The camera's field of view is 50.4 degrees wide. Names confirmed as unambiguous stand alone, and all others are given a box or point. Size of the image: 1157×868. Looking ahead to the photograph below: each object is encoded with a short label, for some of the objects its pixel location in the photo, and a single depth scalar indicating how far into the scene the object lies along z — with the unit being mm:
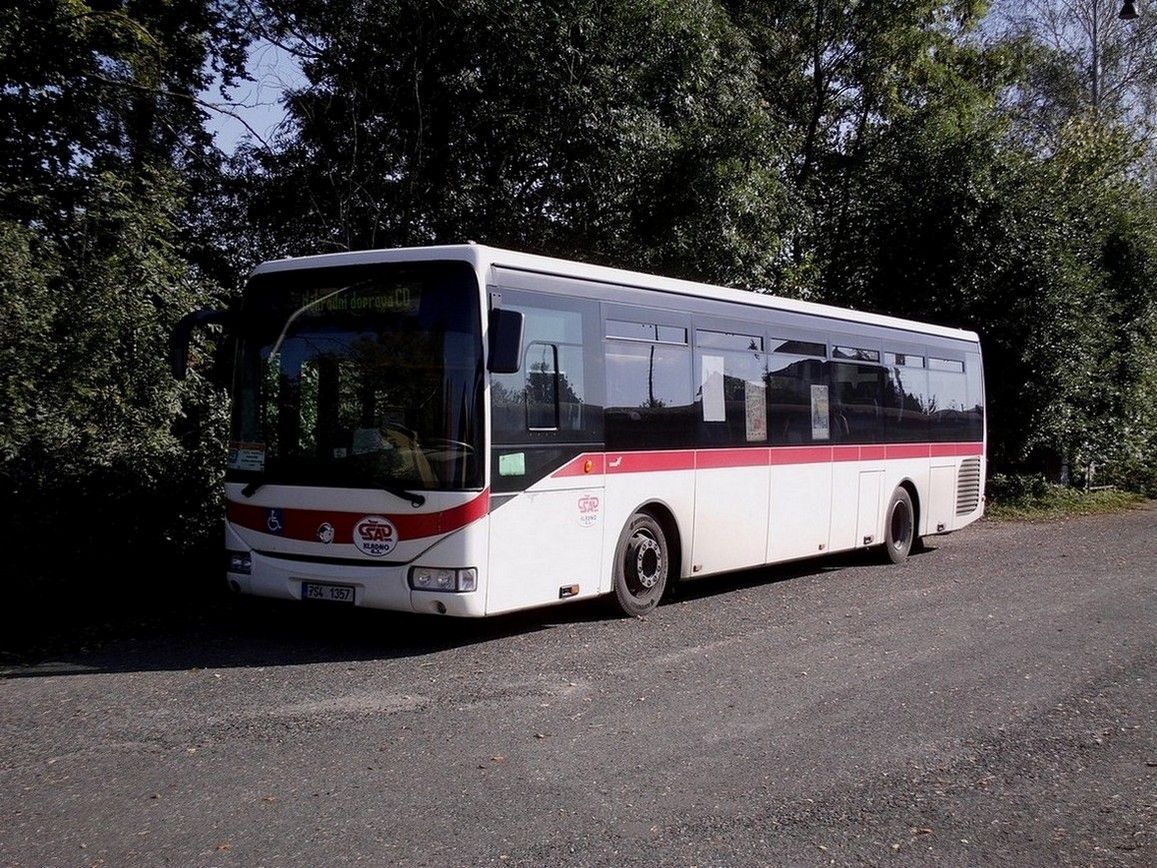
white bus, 9195
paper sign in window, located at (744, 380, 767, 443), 12656
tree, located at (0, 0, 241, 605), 11062
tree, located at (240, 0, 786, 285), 17719
